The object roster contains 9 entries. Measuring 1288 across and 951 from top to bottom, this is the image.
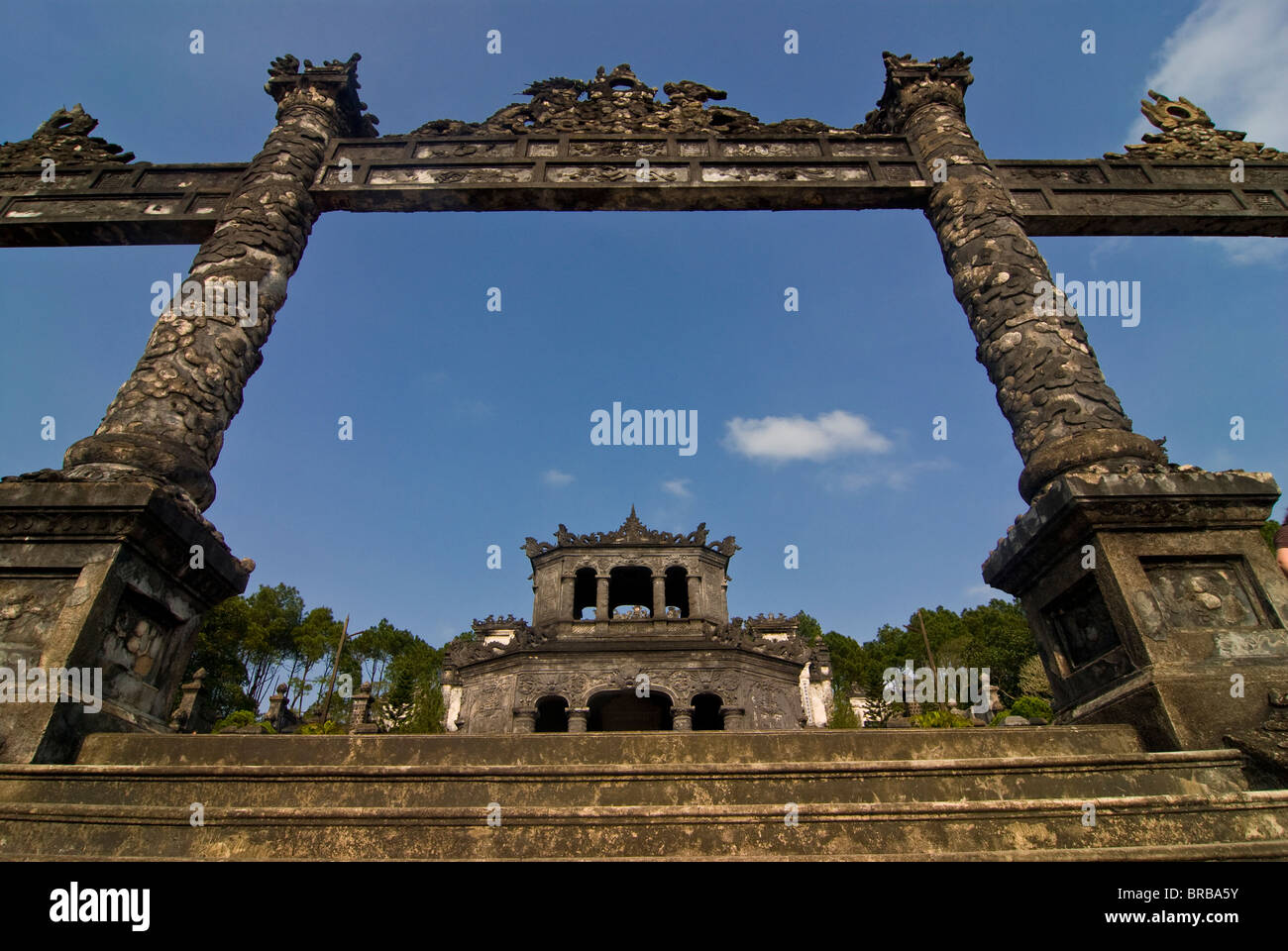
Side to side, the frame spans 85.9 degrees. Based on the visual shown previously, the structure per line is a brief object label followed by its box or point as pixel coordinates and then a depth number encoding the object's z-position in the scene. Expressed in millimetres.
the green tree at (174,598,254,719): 41219
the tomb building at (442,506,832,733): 16641
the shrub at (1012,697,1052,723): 27839
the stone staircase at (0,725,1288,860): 2693
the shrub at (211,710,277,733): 25688
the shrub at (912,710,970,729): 20844
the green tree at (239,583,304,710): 46625
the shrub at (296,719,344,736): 22844
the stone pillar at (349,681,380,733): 23769
